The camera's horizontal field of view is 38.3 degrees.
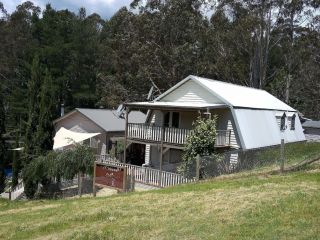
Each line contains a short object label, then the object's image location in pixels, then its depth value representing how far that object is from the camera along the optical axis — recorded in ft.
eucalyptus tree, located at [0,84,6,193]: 107.76
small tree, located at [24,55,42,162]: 95.04
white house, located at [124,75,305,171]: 88.94
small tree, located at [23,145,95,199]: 86.79
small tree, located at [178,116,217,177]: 80.84
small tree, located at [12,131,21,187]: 100.88
